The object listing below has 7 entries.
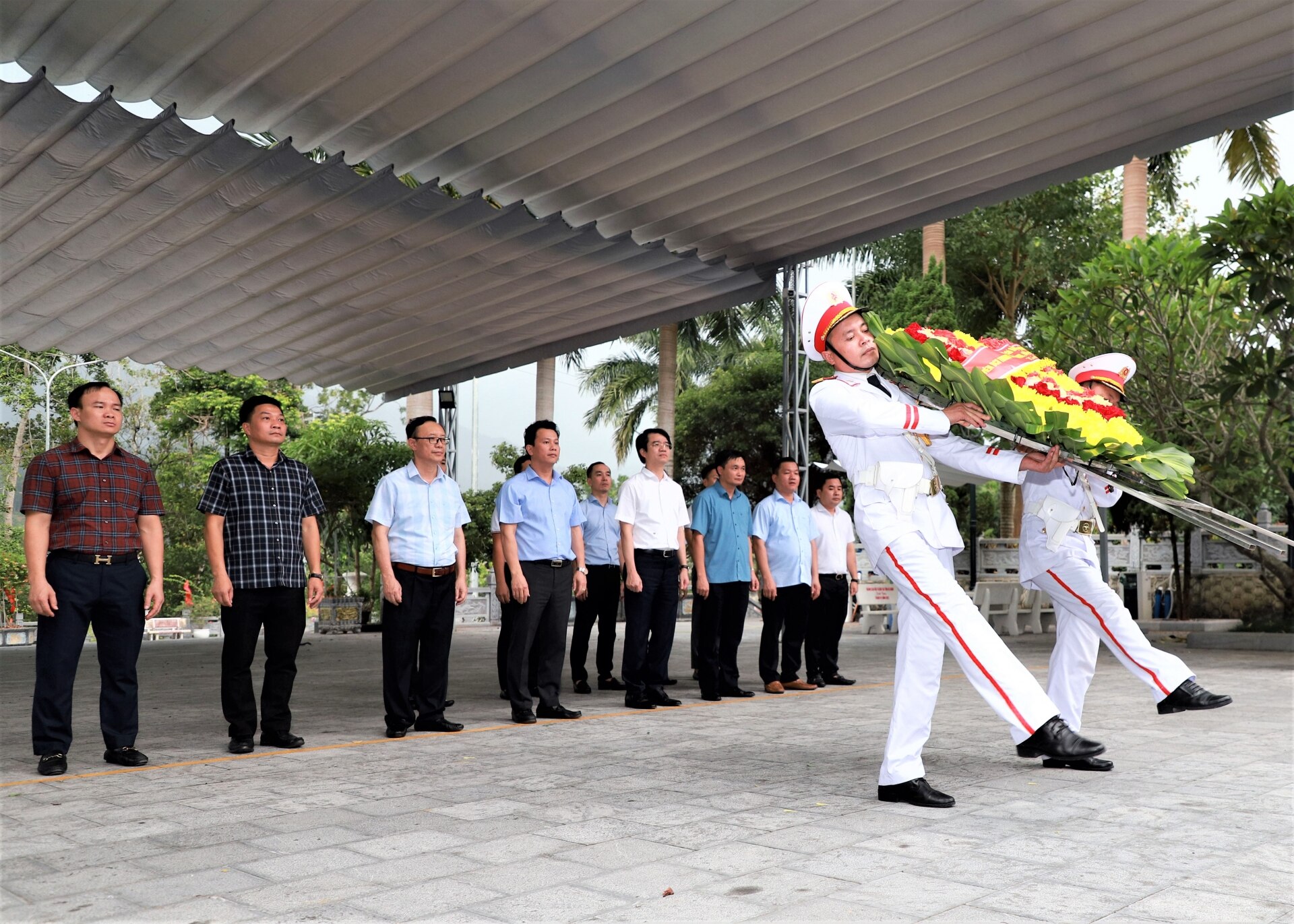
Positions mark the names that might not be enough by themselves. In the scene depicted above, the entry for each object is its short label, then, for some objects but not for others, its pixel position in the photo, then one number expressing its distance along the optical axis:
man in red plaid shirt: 5.25
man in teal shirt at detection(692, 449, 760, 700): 8.50
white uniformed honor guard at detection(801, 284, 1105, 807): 4.66
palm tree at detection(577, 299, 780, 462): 32.56
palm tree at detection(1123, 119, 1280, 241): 22.36
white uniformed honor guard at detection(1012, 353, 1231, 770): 5.62
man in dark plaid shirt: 5.95
